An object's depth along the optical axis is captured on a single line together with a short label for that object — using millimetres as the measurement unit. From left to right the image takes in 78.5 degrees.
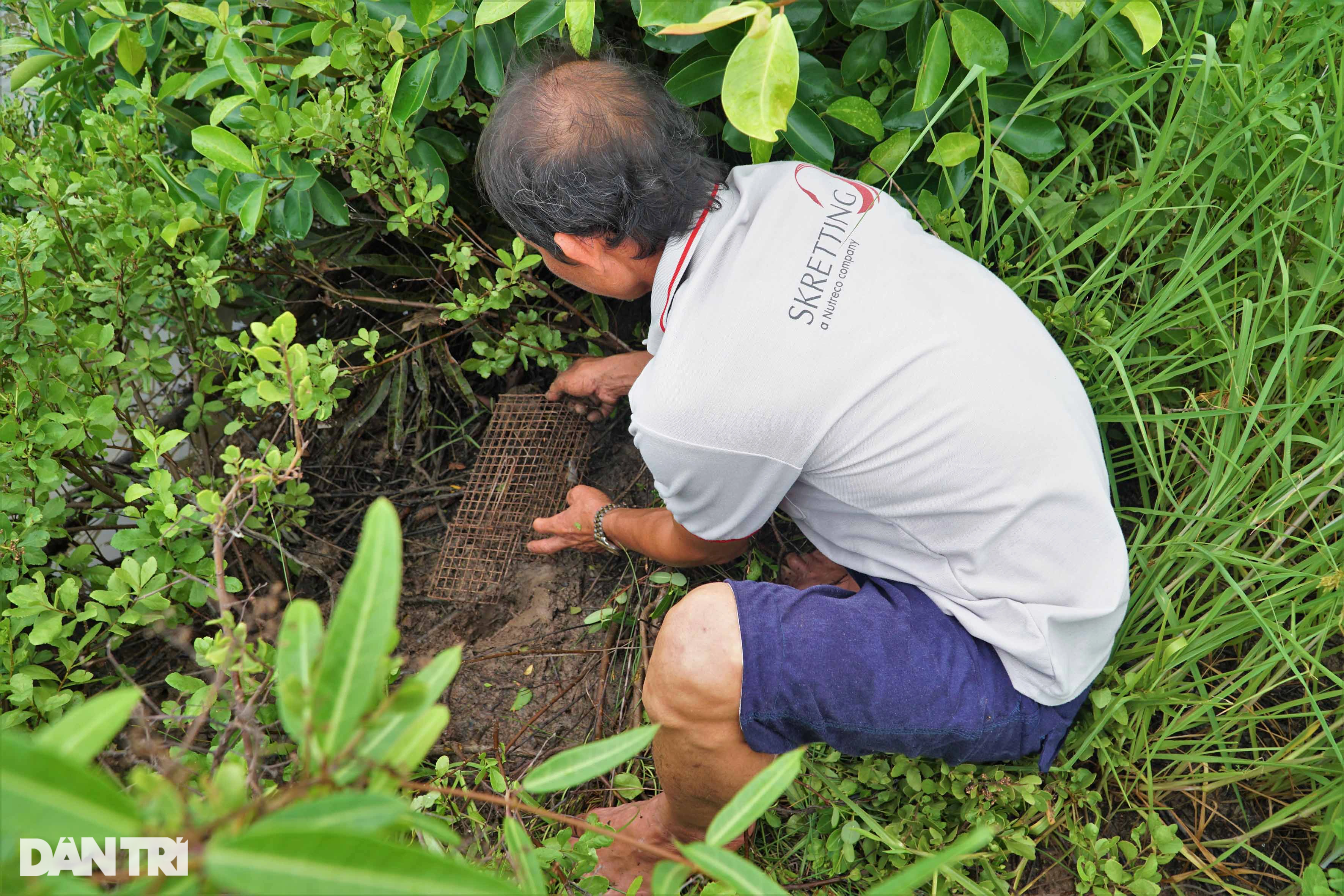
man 1442
